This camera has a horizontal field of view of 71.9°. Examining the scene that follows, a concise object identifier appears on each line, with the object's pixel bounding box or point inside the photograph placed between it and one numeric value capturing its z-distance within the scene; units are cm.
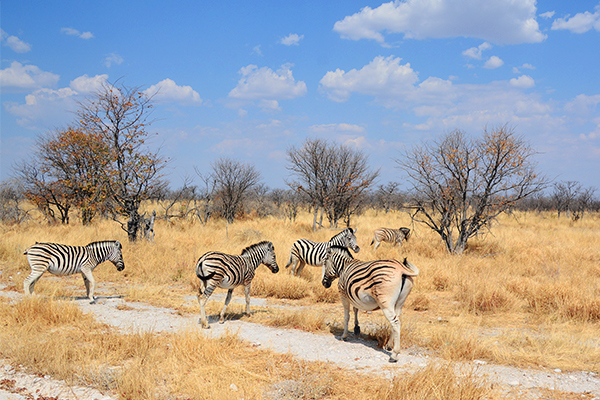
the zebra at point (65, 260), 845
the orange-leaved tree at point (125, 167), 1427
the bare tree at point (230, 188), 2494
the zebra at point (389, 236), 1570
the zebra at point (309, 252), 1123
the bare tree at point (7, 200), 2097
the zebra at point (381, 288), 555
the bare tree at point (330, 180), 2152
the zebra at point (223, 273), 713
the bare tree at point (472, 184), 1415
